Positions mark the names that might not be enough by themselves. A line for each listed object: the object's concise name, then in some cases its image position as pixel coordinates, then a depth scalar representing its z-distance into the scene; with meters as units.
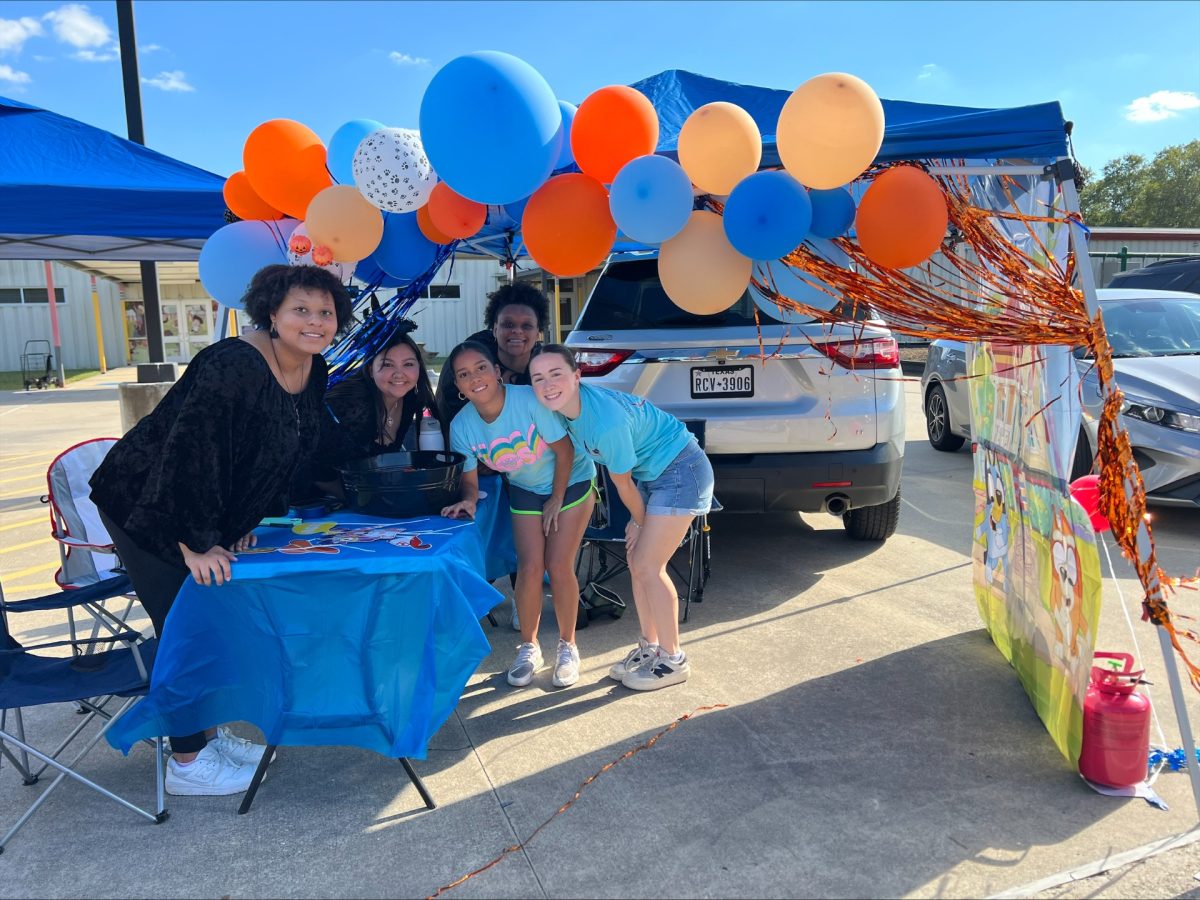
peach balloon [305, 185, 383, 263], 3.24
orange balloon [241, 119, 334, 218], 3.34
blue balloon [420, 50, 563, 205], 2.63
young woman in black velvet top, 2.52
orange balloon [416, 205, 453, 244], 3.46
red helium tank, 2.56
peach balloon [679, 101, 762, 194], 2.65
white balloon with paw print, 3.04
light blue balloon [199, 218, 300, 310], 3.54
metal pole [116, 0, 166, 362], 8.92
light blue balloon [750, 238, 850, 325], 2.92
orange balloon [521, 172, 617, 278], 2.94
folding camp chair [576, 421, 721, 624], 4.27
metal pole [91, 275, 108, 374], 21.95
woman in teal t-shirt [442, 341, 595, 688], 3.27
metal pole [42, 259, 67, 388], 18.53
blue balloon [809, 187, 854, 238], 2.77
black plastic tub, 3.05
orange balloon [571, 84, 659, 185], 2.80
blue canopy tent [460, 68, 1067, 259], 2.55
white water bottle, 3.55
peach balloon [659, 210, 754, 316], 2.86
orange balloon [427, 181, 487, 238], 3.20
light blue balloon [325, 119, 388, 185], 3.21
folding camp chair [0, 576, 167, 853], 2.56
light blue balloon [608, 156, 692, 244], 2.72
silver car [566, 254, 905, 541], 4.26
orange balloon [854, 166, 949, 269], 2.61
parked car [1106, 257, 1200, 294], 11.51
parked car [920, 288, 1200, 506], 5.17
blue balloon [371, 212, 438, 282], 3.56
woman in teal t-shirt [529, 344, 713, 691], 3.12
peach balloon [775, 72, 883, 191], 2.46
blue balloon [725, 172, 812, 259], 2.62
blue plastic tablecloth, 2.59
